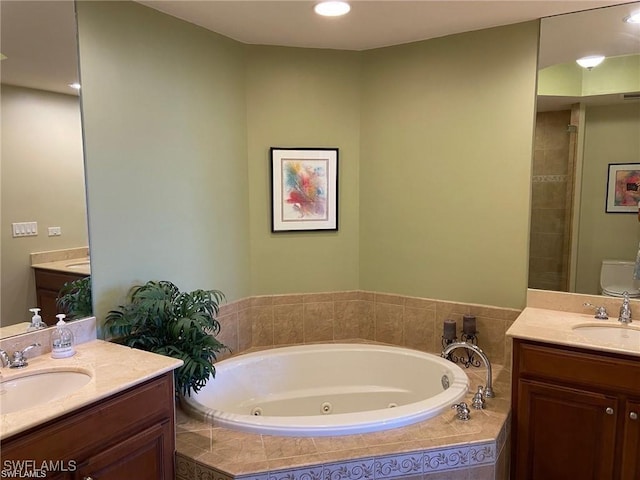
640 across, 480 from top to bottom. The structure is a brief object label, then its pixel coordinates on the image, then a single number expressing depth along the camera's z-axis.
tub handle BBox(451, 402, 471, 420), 2.25
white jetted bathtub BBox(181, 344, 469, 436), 2.85
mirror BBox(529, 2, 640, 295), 2.50
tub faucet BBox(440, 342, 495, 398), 2.41
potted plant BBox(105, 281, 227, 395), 2.16
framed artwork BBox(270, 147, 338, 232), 3.19
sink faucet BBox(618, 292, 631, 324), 2.44
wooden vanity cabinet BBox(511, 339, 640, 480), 2.09
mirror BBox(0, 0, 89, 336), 1.90
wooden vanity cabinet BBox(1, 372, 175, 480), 1.46
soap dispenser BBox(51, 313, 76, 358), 1.97
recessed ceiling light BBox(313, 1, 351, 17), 2.36
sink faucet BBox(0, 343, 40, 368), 1.84
